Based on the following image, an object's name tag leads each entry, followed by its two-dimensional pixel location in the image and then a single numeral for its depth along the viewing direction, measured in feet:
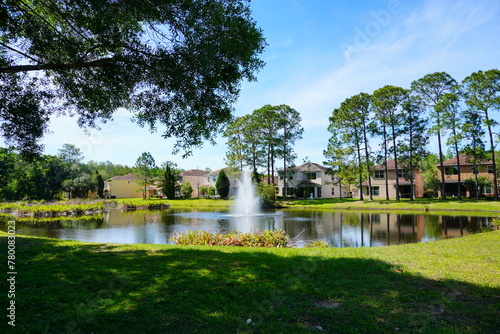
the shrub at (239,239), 36.45
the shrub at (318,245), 37.51
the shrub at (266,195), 128.57
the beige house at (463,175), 139.23
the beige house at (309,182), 184.65
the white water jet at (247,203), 112.94
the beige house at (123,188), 230.07
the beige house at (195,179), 229.86
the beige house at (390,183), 157.38
